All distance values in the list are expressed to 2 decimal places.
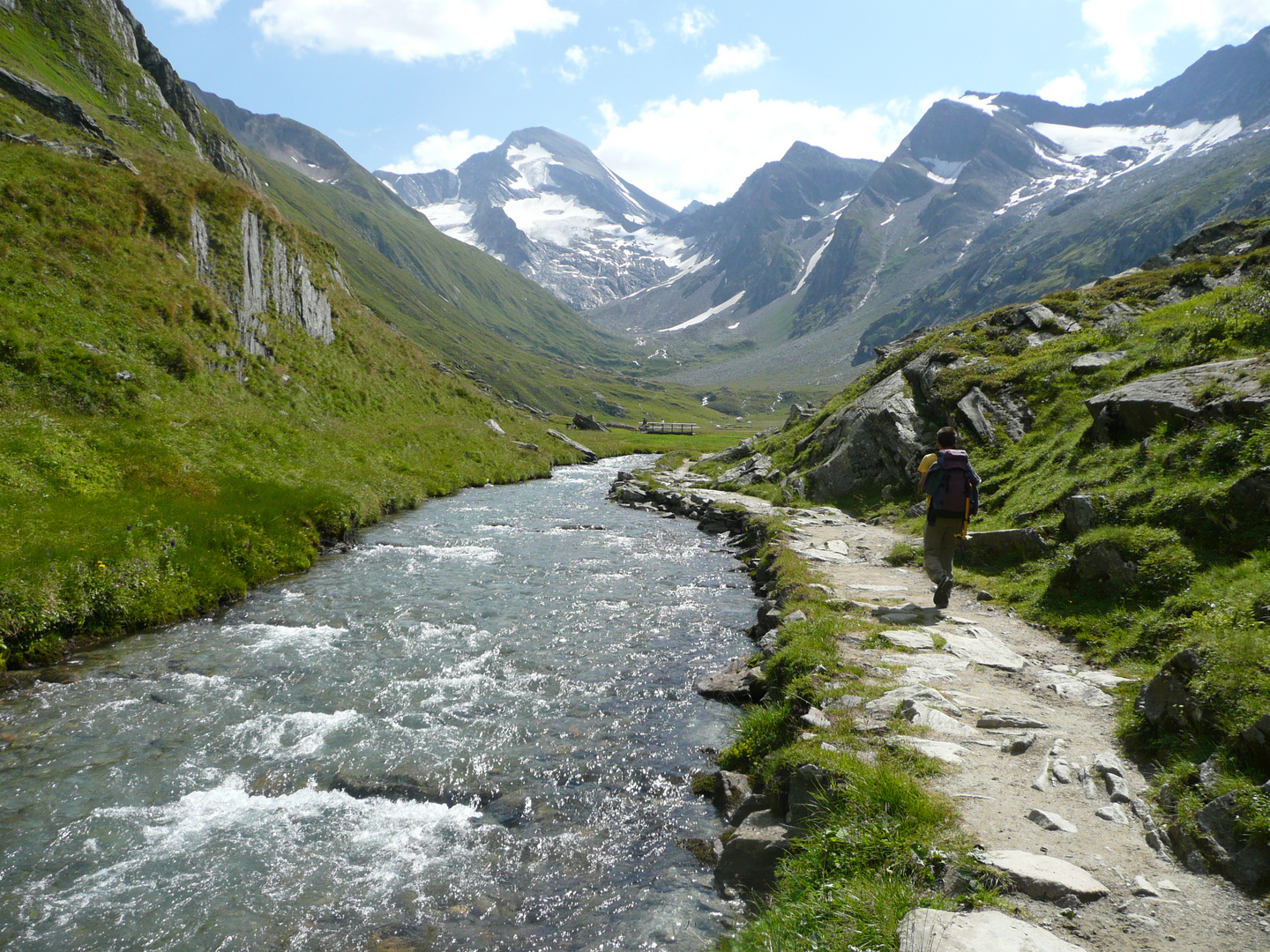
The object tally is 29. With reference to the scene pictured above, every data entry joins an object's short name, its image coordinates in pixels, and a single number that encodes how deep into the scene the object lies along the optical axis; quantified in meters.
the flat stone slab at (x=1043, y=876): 5.52
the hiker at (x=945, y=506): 14.95
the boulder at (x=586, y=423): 130.88
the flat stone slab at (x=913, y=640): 12.56
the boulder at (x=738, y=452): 58.12
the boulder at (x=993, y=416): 26.03
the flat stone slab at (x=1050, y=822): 6.51
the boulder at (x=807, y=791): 7.69
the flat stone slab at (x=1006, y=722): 9.00
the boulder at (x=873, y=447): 30.83
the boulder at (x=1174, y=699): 7.32
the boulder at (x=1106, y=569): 12.48
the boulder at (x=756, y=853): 7.64
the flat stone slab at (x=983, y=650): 11.52
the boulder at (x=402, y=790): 9.73
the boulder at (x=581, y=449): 81.56
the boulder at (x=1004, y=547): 16.64
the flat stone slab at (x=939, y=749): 8.12
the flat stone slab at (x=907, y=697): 9.62
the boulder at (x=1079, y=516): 15.11
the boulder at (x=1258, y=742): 6.04
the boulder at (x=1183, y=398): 14.22
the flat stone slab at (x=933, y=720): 8.89
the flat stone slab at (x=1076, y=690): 9.52
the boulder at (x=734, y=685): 12.90
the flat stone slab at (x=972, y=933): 4.89
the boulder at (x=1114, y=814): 6.55
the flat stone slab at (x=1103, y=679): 9.99
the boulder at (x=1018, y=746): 8.23
